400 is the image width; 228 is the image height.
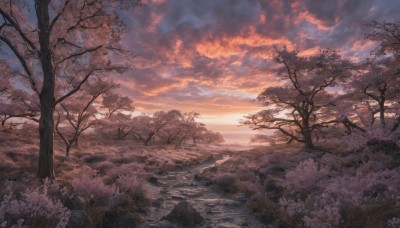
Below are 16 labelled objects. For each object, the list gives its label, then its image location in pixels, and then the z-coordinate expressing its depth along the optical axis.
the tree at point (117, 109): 40.89
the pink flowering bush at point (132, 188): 10.24
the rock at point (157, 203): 10.60
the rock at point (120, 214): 7.73
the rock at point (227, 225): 8.16
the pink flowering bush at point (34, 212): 5.66
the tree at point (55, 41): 11.63
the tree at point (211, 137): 81.72
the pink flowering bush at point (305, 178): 9.51
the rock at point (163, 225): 7.76
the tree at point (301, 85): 23.11
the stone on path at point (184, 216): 8.22
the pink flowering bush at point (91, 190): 8.28
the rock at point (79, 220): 6.79
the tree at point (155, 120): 49.61
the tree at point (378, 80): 17.86
